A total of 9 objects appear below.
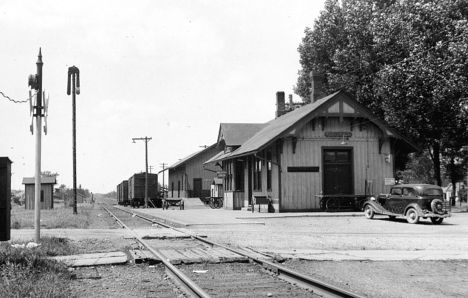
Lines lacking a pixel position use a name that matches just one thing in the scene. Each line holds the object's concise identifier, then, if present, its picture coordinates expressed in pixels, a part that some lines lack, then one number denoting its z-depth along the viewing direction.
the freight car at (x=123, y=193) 66.94
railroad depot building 26.77
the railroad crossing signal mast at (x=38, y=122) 11.69
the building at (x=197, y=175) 54.97
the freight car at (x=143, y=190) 54.75
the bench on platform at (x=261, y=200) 27.83
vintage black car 19.52
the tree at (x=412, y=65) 30.25
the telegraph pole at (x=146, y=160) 52.82
